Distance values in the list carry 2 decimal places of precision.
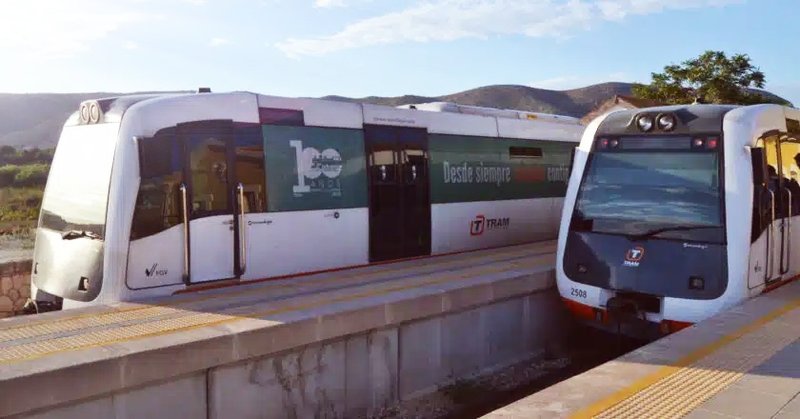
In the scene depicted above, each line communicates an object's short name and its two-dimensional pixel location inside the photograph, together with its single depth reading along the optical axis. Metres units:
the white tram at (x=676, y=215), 8.74
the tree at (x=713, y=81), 50.12
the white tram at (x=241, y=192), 8.43
